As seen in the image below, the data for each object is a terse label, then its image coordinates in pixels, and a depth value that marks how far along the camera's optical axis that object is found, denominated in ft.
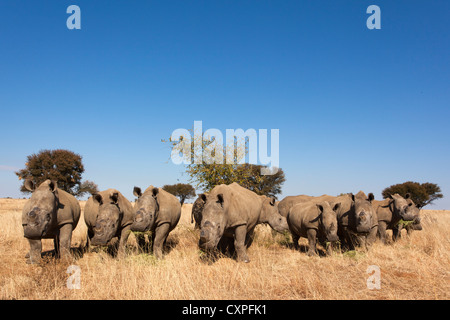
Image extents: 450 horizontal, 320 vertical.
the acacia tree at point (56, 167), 96.37
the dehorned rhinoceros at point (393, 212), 41.86
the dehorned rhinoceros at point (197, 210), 41.42
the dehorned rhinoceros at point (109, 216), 29.37
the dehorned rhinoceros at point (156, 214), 30.45
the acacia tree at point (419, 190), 131.75
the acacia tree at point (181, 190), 183.52
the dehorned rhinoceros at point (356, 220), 35.19
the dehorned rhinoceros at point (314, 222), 32.96
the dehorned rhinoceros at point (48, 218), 27.84
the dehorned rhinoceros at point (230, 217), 27.58
